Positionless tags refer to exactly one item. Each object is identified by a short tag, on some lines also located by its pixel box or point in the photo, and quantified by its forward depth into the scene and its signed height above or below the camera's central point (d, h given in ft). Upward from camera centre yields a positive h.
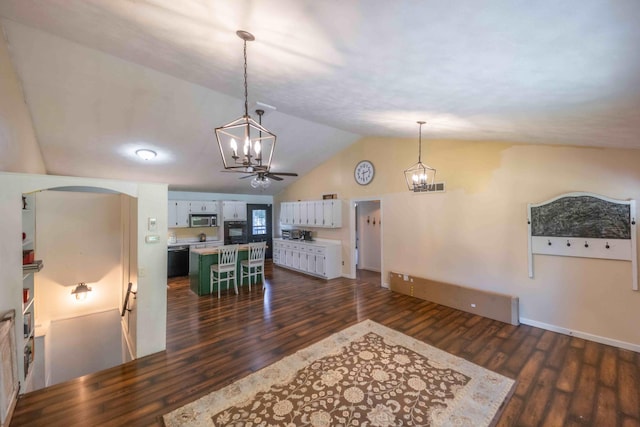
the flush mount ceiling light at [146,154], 16.64 +4.27
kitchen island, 17.95 -3.77
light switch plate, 10.50 -0.86
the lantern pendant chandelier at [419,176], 13.23 +2.47
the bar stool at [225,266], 17.76 -3.45
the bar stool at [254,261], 19.12 -3.38
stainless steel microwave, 25.61 -0.32
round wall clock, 20.13 +3.47
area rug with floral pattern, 7.05 -5.59
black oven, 27.48 -1.77
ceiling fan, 13.45 +1.91
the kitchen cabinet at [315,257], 21.61 -3.72
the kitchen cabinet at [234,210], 27.27 +0.71
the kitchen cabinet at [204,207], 25.63 +1.03
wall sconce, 14.69 -4.19
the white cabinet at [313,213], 22.24 +0.22
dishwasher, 23.04 -4.02
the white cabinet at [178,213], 24.26 +0.40
